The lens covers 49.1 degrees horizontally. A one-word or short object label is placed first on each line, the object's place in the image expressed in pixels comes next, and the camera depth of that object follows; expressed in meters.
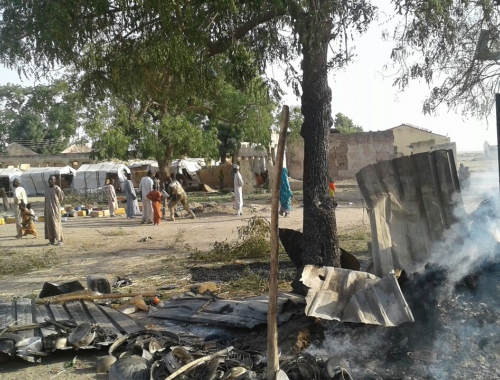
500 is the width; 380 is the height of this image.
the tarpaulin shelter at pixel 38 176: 43.34
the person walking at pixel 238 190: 18.30
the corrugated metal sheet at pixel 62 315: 5.93
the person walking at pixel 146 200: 18.05
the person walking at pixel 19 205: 15.55
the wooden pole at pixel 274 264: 3.80
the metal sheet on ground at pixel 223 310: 5.73
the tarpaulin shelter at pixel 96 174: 40.81
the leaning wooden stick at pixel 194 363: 4.21
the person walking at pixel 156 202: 17.15
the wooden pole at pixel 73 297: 7.08
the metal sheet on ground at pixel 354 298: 4.61
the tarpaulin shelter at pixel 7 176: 42.28
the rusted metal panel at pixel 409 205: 5.77
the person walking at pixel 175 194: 17.67
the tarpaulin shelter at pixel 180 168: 38.47
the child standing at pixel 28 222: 15.43
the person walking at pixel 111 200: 21.66
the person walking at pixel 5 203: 26.76
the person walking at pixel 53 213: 13.45
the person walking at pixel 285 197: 17.28
